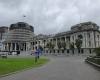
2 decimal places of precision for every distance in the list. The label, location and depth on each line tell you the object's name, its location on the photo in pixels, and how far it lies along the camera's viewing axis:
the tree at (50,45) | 56.42
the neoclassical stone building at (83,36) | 47.59
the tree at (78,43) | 45.63
